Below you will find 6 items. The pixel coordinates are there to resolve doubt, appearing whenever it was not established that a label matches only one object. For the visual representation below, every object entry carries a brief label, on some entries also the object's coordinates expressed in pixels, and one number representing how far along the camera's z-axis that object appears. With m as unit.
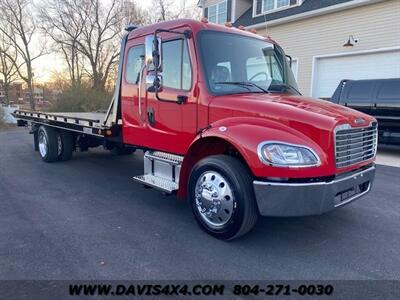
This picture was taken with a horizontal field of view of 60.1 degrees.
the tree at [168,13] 32.30
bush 18.75
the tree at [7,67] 28.67
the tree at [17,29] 27.28
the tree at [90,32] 29.31
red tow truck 3.39
